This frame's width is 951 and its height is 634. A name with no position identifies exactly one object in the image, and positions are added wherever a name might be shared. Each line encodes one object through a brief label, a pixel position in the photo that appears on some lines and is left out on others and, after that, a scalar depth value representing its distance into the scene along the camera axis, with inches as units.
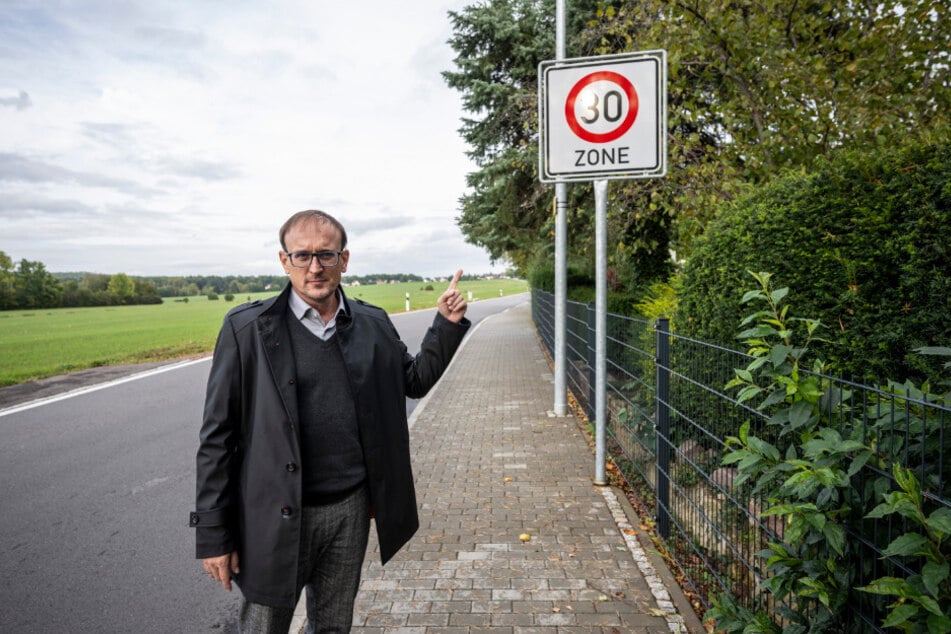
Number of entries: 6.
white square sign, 183.6
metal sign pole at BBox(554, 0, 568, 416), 324.8
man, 81.7
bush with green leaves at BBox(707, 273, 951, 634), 56.2
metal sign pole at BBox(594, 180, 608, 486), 194.5
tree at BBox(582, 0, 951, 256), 246.1
